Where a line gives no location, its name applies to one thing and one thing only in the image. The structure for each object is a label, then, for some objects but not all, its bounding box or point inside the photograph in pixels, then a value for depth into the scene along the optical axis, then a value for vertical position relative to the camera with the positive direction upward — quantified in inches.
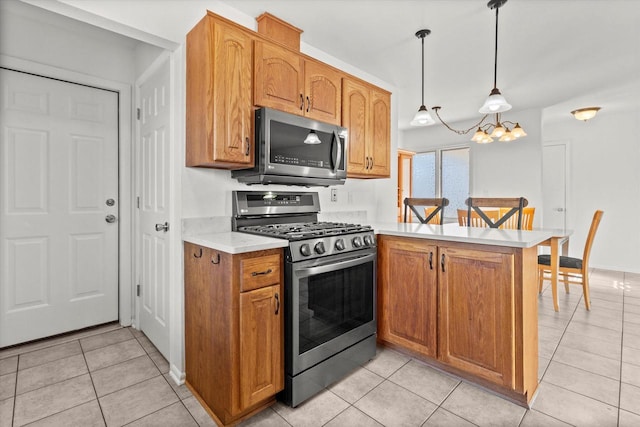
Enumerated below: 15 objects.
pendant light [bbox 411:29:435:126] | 106.2 +30.7
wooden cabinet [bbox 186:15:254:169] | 70.3 +25.8
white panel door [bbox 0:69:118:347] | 92.4 +1.4
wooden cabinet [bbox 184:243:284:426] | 60.2 -23.5
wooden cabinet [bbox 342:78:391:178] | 105.0 +28.4
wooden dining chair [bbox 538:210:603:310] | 128.6 -21.7
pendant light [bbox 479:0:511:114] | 90.0 +29.9
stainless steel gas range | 67.4 -18.5
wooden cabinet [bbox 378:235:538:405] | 67.8 -22.6
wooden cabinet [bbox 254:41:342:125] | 80.0 +34.3
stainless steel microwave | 77.8 +15.6
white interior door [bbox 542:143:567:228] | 213.2 +17.8
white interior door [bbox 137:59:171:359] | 84.4 +1.6
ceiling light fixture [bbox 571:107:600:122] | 171.9 +52.0
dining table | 122.0 -19.6
